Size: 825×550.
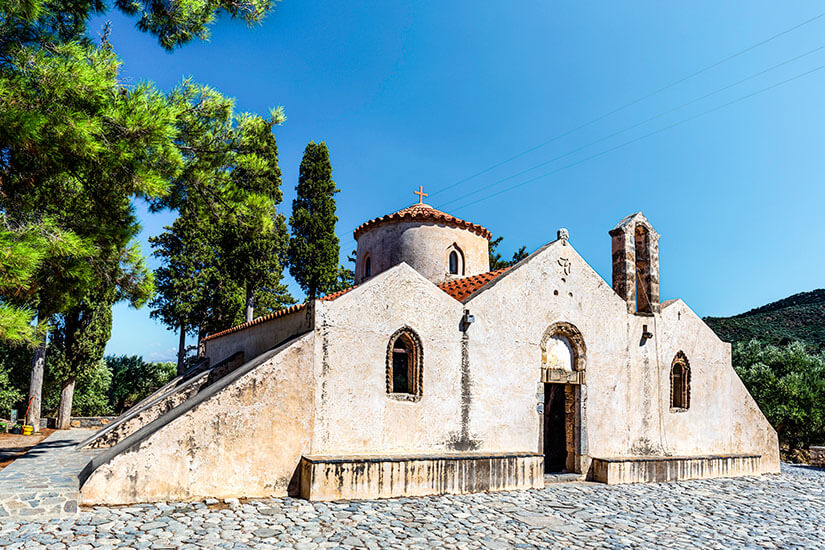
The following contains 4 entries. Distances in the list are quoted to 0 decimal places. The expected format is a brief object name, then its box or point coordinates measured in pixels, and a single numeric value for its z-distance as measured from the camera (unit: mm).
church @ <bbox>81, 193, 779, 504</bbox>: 9438
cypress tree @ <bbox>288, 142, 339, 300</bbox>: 25078
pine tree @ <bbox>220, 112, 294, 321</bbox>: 24188
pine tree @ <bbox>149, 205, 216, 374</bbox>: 24484
